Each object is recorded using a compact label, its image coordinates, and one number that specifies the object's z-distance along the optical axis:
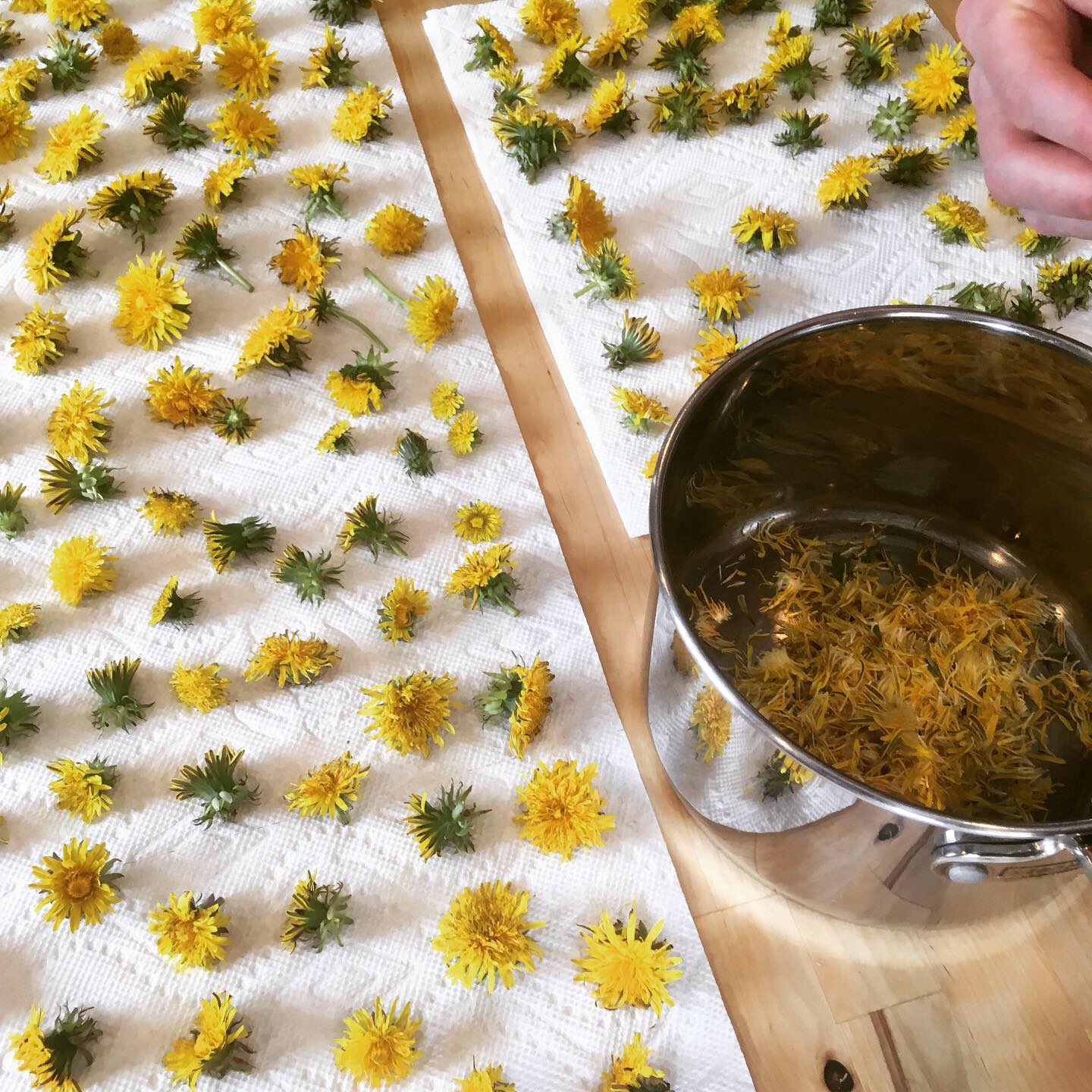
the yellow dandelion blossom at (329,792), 0.52
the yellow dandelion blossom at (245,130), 0.72
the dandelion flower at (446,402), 0.63
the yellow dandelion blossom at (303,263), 0.68
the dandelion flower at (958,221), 0.69
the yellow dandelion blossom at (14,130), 0.72
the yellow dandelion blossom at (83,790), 0.52
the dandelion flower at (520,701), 0.54
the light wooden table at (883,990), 0.47
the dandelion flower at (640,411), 0.62
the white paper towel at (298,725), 0.48
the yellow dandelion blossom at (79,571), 0.57
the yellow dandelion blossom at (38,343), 0.64
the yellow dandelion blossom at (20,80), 0.74
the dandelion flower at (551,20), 0.78
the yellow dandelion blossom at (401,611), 0.57
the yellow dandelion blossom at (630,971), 0.48
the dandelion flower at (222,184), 0.70
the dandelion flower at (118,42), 0.77
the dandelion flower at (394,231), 0.68
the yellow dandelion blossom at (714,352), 0.64
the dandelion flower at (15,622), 0.56
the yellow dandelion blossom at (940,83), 0.74
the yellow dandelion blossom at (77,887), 0.49
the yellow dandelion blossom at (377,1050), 0.46
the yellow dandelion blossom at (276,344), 0.64
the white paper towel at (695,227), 0.66
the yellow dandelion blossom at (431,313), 0.65
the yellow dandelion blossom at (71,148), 0.71
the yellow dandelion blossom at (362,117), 0.73
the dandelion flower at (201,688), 0.54
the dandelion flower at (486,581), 0.57
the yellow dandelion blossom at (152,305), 0.65
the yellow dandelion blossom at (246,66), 0.75
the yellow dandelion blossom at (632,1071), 0.46
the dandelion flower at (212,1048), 0.46
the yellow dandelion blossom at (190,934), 0.48
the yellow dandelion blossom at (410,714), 0.53
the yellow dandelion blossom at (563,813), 0.51
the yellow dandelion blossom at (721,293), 0.66
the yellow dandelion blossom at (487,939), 0.48
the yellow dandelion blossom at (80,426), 0.61
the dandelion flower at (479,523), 0.60
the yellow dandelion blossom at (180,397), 0.62
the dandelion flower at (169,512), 0.59
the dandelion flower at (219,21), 0.77
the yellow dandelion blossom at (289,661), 0.55
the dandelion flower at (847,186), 0.70
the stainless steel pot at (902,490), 0.39
